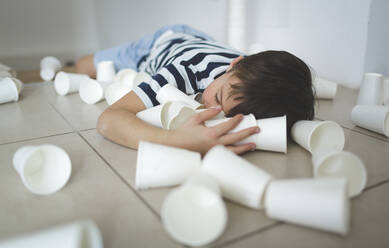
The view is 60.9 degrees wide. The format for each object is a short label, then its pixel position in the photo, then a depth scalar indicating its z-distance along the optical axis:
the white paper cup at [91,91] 1.30
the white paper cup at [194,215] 0.46
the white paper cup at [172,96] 0.88
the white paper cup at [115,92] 1.21
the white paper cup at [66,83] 1.42
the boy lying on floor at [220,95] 0.73
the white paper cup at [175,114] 0.80
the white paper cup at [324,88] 1.25
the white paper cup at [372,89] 1.07
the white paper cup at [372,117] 0.88
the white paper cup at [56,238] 0.41
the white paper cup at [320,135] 0.77
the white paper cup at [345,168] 0.59
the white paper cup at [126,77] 1.42
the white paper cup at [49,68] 1.77
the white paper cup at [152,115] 0.85
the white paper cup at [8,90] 1.25
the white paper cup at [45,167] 0.61
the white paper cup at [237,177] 0.54
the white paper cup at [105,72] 1.49
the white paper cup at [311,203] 0.47
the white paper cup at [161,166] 0.61
